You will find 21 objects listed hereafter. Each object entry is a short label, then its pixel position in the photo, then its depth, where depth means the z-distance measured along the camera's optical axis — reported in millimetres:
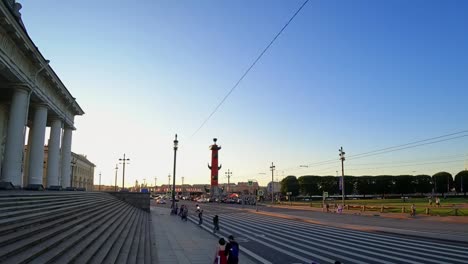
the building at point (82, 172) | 92338
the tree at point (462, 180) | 125000
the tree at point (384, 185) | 125375
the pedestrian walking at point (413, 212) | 43719
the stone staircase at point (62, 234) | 8852
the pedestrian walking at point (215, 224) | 29706
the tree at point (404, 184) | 125438
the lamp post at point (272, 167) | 90069
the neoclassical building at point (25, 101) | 21359
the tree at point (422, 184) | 126562
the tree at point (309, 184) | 132000
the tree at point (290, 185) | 138875
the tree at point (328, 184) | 131000
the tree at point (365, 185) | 126812
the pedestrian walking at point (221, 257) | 11922
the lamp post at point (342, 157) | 61594
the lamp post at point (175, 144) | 44750
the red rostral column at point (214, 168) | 118312
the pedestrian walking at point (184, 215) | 41862
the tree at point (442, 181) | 131750
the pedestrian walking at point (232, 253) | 12242
